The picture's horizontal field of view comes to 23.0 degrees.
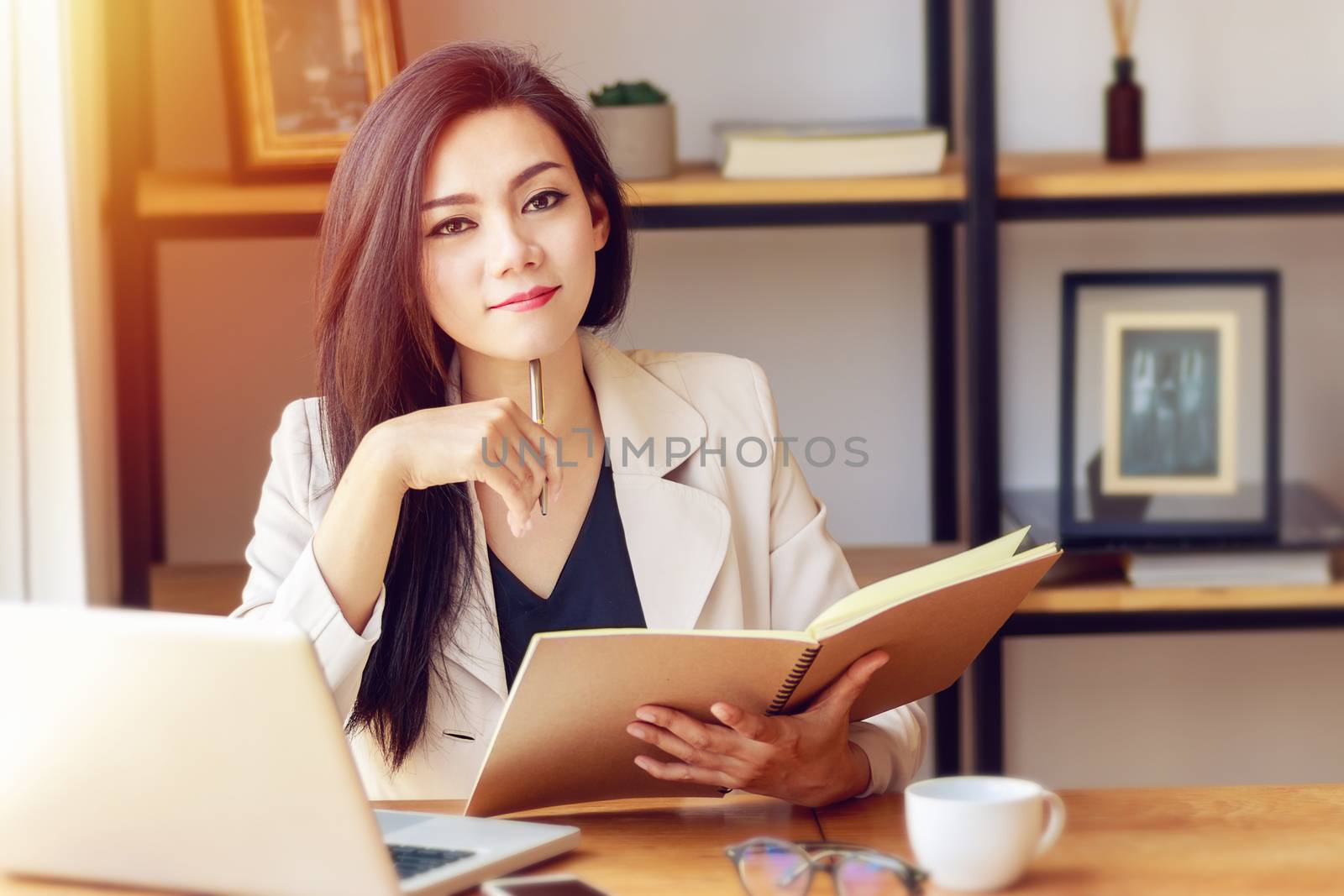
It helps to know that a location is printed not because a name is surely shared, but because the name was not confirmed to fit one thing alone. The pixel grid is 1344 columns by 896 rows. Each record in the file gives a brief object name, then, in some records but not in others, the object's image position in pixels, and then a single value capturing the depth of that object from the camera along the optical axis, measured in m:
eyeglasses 1.99
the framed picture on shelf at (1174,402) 2.82
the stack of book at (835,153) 2.77
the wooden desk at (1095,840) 2.01
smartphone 1.98
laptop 1.94
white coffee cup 1.98
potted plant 2.79
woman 2.29
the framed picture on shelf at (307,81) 2.78
